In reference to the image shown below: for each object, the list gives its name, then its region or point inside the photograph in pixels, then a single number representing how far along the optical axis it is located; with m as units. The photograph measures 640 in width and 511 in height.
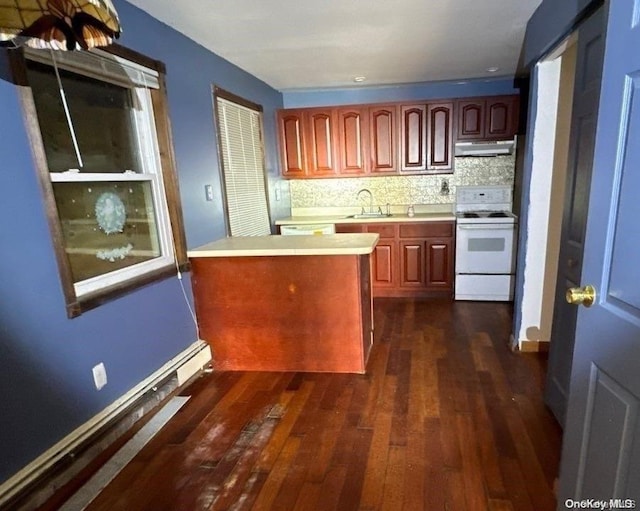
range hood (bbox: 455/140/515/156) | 3.97
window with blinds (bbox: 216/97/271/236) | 3.17
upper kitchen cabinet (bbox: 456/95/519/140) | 3.90
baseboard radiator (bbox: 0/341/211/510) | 1.57
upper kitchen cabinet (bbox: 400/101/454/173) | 4.03
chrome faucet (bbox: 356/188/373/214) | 4.64
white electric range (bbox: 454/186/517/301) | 3.82
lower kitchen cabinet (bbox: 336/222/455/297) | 4.03
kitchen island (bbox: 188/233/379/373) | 2.53
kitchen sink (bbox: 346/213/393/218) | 4.40
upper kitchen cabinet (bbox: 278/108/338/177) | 4.28
